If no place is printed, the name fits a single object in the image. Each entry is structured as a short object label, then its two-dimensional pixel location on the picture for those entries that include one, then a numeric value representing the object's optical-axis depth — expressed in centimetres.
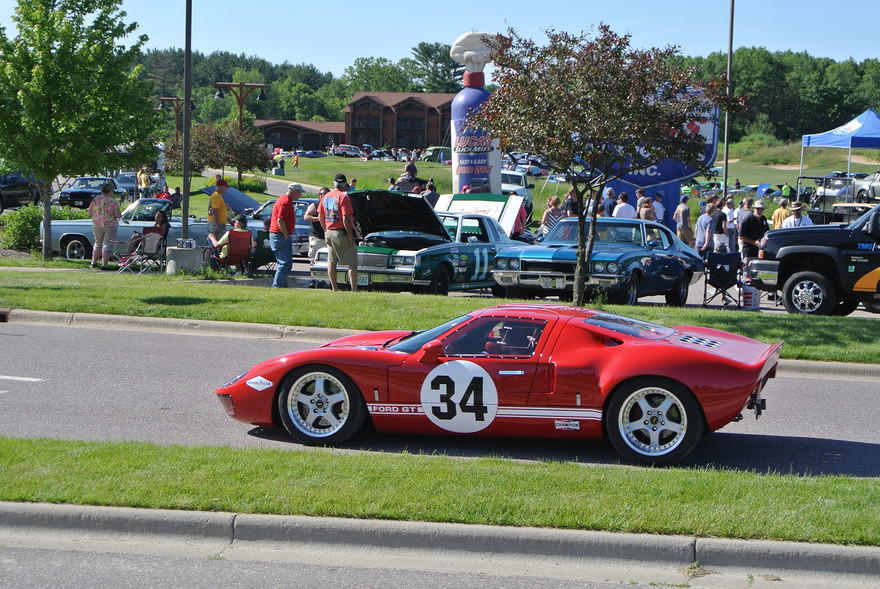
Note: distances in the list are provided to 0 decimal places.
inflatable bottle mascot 3142
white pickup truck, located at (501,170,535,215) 4056
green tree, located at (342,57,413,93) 18200
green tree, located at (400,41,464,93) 17362
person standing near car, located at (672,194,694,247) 2361
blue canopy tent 3206
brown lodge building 12219
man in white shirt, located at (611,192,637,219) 2302
